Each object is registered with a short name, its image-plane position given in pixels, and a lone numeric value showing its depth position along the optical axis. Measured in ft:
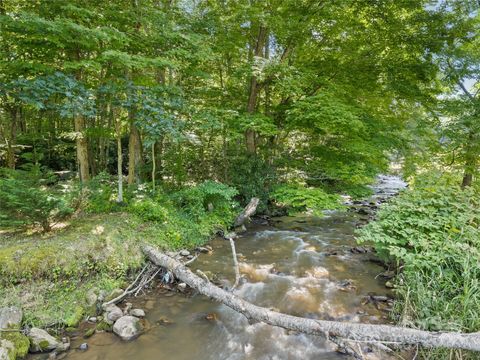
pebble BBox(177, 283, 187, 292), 16.23
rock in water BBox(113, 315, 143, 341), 12.45
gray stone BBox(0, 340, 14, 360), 10.16
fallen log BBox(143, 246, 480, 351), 9.25
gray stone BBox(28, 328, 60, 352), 11.30
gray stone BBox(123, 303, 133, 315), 13.92
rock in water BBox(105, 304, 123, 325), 13.14
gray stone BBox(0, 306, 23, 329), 11.44
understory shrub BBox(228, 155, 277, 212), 30.32
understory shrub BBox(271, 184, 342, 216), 23.84
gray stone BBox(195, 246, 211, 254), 21.79
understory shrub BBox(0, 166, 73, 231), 14.79
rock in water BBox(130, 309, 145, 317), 13.89
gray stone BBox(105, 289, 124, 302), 14.30
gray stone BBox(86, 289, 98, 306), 13.74
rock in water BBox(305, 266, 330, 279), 18.84
